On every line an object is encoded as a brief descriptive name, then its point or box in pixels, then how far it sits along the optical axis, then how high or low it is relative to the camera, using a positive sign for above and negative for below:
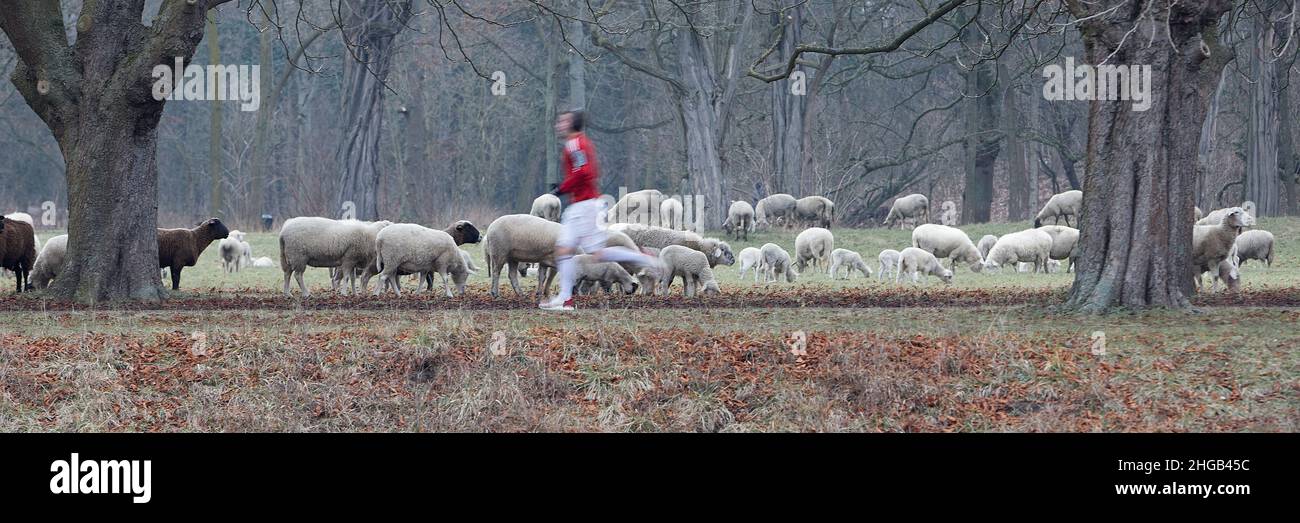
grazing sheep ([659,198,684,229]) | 37.10 +1.46
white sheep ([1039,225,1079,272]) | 27.50 +0.54
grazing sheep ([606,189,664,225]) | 37.50 +1.60
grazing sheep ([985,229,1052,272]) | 27.12 +0.37
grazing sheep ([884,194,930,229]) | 44.25 +1.83
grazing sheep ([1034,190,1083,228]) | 38.06 +1.68
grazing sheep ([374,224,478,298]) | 19.64 +0.22
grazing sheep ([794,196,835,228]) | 40.97 +1.68
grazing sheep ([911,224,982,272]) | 28.08 +0.48
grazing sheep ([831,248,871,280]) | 25.86 +0.16
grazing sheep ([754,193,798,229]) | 40.78 +1.73
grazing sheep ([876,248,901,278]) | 25.73 +0.17
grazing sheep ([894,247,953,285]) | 25.06 +0.10
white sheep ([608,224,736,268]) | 21.75 +0.44
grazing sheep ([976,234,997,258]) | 31.32 +0.54
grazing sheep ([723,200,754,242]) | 35.69 +1.25
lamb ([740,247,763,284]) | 25.16 +0.19
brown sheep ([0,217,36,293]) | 20.58 +0.34
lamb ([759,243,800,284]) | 24.66 +0.12
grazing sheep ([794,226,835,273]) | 28.12 +0.45
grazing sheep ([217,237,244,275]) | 27.47 +0.31
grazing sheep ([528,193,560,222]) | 42.99 +1.87
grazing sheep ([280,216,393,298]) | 19.98 +0.35
